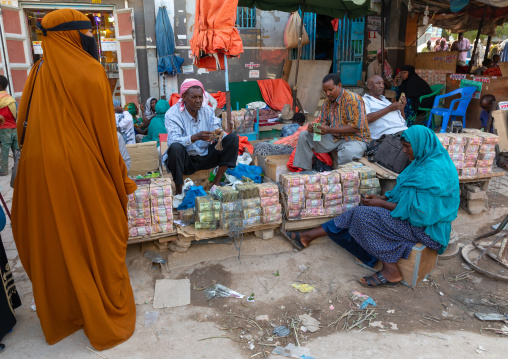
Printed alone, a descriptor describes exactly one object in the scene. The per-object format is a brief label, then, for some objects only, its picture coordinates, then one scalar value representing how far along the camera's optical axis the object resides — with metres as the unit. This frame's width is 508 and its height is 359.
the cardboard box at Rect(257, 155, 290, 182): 4.99
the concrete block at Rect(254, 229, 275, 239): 4.15
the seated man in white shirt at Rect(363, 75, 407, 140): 5.16
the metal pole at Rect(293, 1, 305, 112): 8.23
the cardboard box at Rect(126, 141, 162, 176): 5.07
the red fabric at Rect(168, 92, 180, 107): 8.79
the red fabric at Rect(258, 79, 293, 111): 9.70
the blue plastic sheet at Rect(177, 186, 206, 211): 4.30
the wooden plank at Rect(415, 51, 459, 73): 9.17
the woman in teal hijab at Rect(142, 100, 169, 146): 6.60
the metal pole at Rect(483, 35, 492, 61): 11.23
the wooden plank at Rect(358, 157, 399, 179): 4.40
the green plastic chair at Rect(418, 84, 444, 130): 8.47
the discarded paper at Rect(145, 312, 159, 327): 2.97
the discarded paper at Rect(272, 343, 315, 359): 2.65
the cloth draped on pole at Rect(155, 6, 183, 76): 8.81
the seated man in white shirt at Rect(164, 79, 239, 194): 4.58
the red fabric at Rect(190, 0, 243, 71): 5.41
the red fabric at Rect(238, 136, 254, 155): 6.43
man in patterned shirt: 4.80
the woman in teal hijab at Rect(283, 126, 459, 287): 3.22
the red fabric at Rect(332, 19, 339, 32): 10.05
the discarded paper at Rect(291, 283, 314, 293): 3.42
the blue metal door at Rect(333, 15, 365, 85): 10.28
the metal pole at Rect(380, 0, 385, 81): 8.65
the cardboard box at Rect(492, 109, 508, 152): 5.65
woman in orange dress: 2.41
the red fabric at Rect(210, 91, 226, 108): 9.04
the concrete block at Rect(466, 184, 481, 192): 4.85
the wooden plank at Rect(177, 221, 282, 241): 3.81
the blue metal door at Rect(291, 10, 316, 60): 10.23
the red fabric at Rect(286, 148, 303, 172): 4.98
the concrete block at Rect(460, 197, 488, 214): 4.89
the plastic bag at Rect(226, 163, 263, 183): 5.13
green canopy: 7.93
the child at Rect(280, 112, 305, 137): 7.04
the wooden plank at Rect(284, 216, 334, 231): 4.14
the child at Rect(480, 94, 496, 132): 7.19
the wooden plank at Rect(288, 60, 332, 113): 9.42
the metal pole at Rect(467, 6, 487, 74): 9.46
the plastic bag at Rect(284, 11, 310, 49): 9.54
